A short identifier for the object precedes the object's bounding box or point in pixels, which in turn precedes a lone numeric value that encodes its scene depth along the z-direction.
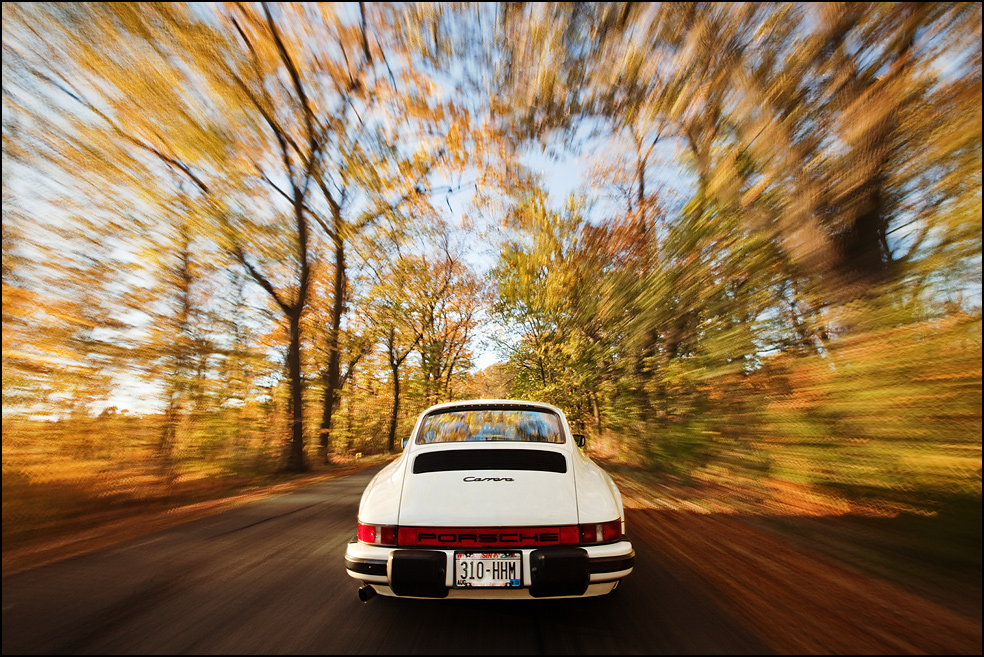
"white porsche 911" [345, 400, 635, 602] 2.33
